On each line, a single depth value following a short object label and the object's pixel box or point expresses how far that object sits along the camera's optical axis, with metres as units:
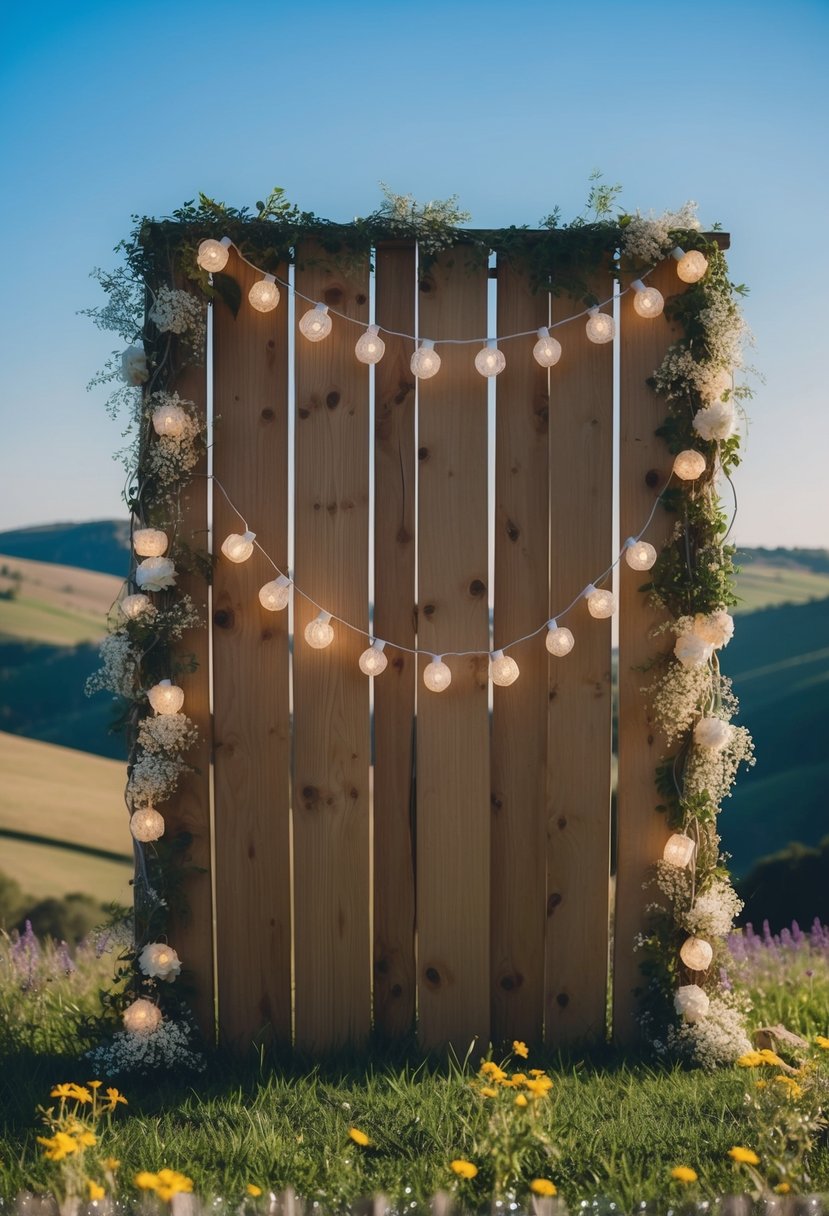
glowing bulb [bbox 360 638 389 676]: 2.81
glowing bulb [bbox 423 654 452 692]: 2.79
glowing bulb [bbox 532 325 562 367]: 2.81
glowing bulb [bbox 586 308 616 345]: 2.83
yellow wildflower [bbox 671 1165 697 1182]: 1.83
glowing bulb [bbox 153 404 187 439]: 2.80
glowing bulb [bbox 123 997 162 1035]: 2.77
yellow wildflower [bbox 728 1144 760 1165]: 1.86
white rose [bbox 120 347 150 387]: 2.88
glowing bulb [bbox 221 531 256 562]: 2.81
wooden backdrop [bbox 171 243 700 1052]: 2.89
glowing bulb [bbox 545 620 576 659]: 2.79
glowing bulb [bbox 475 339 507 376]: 2.82
